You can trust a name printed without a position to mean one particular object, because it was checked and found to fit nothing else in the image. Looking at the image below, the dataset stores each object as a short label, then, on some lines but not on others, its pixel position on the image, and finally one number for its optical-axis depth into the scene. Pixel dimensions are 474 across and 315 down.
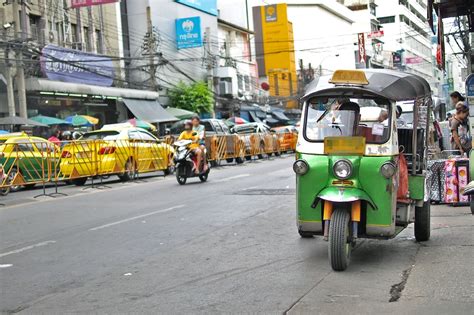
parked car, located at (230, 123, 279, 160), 26.16
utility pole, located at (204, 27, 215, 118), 44.41
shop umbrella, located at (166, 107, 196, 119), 36.40
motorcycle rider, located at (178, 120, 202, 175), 15.59
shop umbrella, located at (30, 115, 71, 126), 26.05
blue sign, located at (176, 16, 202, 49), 40.03
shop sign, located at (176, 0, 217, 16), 42.94
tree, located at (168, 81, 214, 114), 39.19
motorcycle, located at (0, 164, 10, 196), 13.41
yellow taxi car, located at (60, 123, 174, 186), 15.81
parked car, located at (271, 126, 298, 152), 30.24
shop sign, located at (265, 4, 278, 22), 66.94
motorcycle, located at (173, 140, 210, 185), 15.48
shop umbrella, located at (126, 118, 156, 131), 29.34
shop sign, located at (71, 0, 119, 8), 22.44
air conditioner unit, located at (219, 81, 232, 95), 45.47
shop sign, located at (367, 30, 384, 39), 70.06
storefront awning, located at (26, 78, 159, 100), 26.16
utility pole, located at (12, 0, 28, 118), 22.14
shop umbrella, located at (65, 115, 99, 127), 27.01
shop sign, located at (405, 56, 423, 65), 82.66
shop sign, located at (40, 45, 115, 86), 26.89
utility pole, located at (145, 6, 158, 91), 34.81
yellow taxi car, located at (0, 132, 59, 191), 13.95
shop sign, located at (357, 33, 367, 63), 72.81
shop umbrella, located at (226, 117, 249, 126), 38.25
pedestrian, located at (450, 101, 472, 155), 11.62
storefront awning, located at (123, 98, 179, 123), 33.00
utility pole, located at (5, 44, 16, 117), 24.45
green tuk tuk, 6.07
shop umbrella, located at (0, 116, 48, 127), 22.88
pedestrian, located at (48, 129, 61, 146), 21.66
